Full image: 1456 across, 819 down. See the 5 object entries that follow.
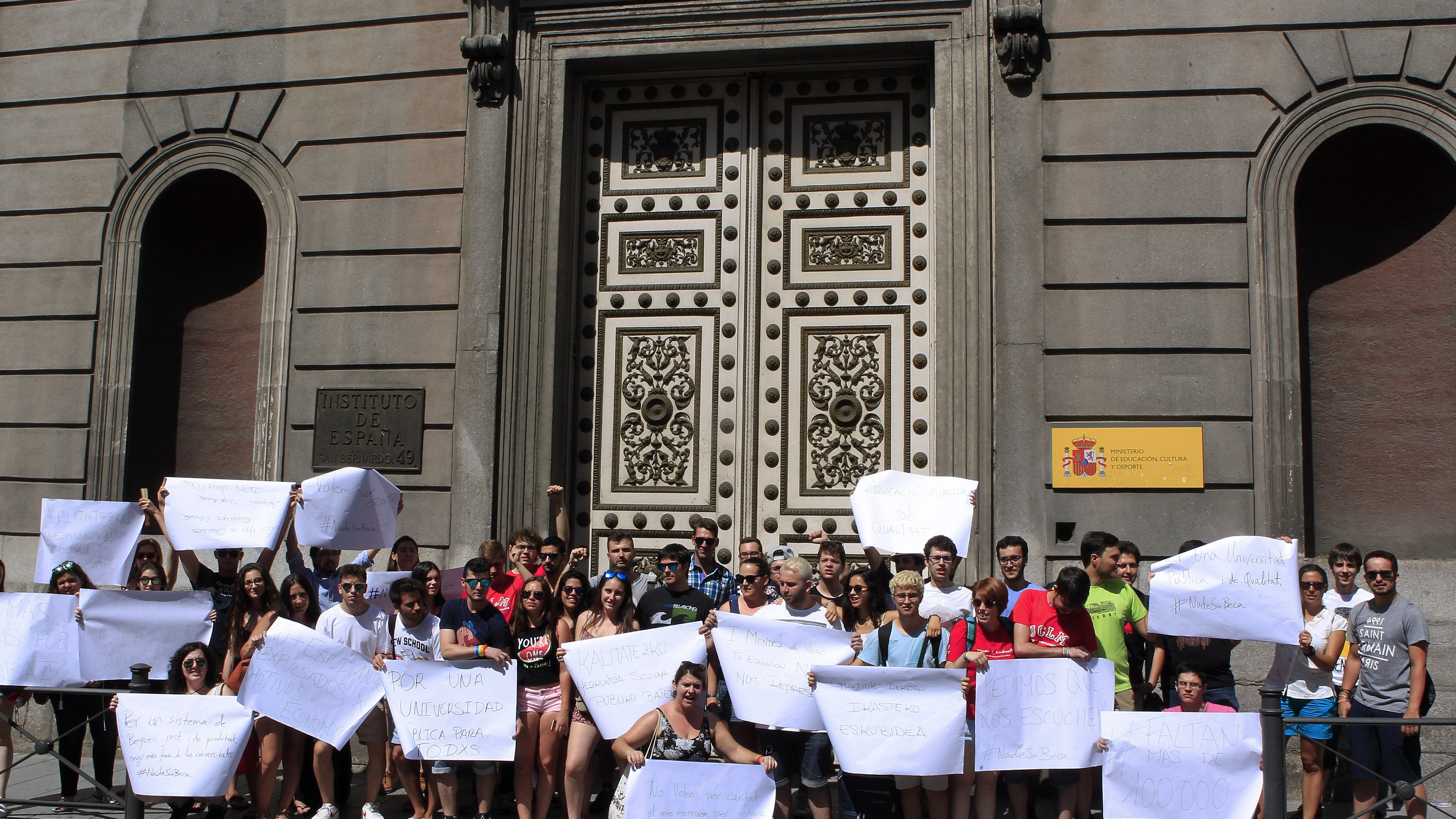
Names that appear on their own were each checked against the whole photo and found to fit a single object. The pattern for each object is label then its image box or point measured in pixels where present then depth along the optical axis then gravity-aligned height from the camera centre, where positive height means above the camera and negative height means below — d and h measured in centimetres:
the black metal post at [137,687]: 732 -126
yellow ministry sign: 1026 +45
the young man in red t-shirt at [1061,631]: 730 -76
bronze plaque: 1151 +63
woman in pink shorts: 796 -129
